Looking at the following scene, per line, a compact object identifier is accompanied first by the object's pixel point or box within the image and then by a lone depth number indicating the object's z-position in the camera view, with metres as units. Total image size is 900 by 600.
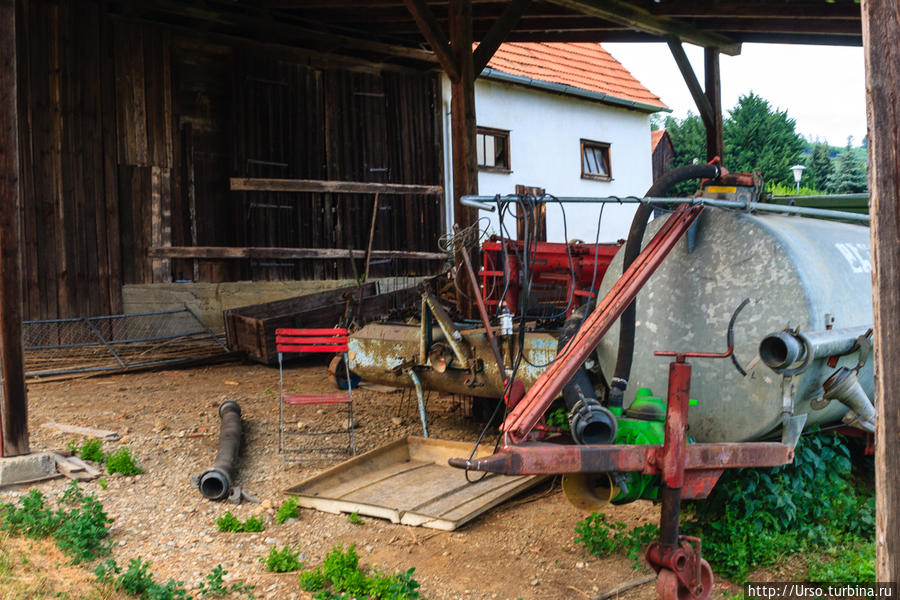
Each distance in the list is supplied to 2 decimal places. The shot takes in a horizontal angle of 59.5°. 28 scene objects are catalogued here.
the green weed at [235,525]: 4.79
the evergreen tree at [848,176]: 27.55
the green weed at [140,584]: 3.75
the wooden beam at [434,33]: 7.85
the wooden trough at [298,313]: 9.20
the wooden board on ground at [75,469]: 5.36
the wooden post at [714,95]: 10.30
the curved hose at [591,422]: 3.86
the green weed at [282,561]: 4.26
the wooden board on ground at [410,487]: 5.02
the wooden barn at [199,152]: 9.39
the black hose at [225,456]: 5.25
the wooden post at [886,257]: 2.63
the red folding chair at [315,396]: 6.20
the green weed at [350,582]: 3.91
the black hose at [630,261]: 4.41
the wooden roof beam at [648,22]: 8.95
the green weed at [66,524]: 4.26
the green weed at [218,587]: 3.91
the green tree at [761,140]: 29.25
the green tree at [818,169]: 30.95
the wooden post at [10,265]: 5.20
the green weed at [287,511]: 4.95
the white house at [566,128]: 13.85
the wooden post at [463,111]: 8.08
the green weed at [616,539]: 4.56
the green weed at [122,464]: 5.53
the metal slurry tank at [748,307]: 4.34
